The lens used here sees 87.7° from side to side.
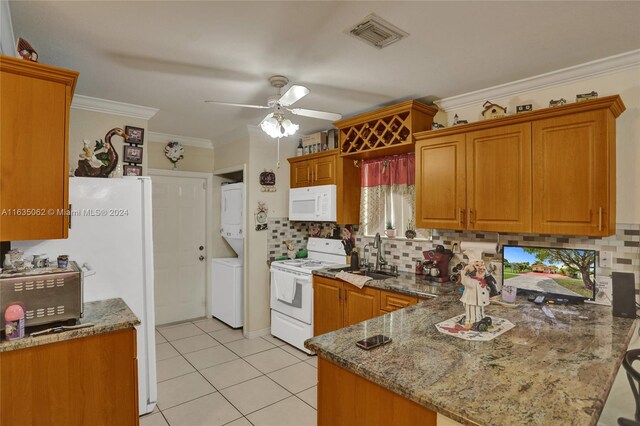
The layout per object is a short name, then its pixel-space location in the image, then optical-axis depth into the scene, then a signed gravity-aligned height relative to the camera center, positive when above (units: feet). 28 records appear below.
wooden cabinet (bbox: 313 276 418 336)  9.35 -2.78
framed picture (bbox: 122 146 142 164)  10.88 +1.99
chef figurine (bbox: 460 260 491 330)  5.64 -1.33
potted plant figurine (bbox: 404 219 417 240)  11.21 -0.64
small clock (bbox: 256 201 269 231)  13.70 -0.10
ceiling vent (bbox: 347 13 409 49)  6.01 +3.43
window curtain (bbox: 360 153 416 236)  11.41 +0.69
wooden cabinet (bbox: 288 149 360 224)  12.37 +1.33
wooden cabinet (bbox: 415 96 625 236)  6.93 +0.93
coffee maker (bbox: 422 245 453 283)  9.89 -1.52
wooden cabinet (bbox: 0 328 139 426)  5.39 -2.94
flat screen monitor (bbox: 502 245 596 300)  7.73 -1.47
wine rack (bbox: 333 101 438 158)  9.90 +2.68
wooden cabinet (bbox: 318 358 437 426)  3.88 -2.44
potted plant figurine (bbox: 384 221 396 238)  11.76 -0.63
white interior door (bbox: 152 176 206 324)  14.89 -1.50
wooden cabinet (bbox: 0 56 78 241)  5.35 +1.12
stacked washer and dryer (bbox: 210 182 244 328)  14.34 -2.43
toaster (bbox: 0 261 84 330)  5.52 -1.35
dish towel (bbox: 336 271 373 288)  9.98 -2.02
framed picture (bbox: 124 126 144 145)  10.85 +2.65
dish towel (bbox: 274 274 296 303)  12.30 -2.78
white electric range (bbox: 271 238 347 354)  11.97 -2.92
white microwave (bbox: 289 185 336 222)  12.41 +0.38
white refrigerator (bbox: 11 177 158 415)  7.75 -0.74
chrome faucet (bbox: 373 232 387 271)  11.52 -1.48
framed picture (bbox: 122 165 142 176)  10.87 +1.46
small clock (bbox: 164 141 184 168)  14.79 +2.82
